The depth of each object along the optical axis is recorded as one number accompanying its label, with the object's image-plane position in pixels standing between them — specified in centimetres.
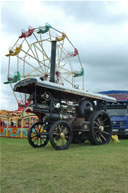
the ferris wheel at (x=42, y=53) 2886
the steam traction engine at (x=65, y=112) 788
